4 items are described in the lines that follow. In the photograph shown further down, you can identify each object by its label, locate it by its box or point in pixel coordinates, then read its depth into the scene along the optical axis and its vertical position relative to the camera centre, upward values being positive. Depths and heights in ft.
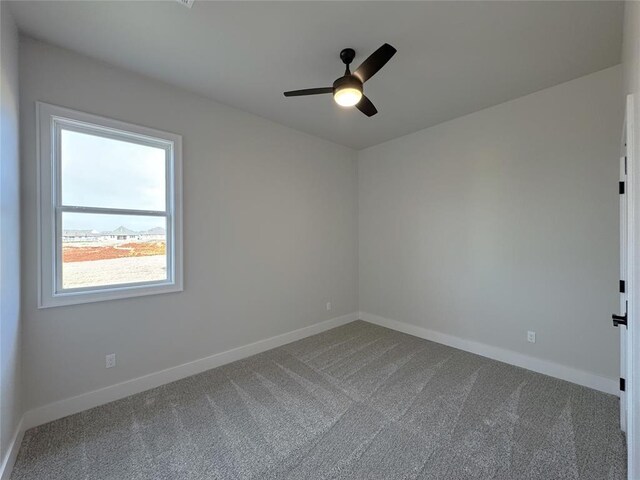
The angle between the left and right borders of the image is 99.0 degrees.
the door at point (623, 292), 6.13 -1.30
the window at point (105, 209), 6.95 +0.86
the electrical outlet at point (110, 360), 7.73 -3.45
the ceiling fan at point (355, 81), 5.94 +3.77
